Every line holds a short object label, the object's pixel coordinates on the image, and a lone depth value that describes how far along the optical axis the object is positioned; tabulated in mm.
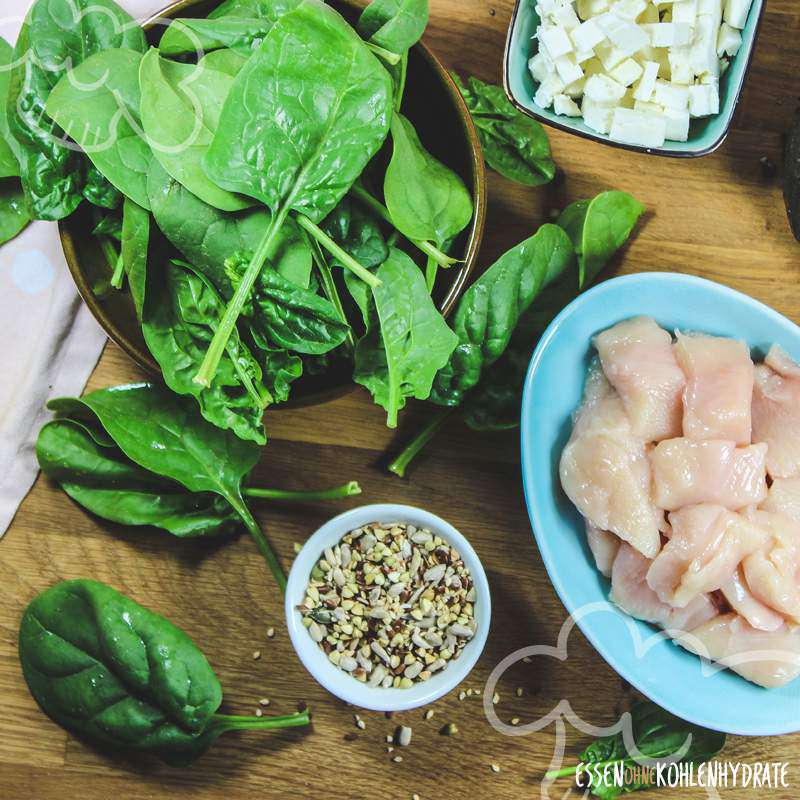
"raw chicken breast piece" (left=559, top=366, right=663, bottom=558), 472
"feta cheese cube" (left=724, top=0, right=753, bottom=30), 475
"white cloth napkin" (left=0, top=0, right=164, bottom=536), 511
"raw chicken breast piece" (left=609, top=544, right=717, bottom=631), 480
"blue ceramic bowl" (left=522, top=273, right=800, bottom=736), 485
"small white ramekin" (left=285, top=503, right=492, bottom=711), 492
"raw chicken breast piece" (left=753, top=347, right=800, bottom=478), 482
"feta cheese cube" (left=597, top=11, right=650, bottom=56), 472
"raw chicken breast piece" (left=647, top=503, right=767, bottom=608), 466
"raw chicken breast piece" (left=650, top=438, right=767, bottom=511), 470
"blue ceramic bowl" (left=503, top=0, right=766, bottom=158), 479
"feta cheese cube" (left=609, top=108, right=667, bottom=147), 480
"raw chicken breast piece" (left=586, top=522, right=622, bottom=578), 485
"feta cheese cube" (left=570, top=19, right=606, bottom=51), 474
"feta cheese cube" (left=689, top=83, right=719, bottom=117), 481
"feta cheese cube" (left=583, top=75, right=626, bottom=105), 479
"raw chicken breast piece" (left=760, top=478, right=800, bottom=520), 477
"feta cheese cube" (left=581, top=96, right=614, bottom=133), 484
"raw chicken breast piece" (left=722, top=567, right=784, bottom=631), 474
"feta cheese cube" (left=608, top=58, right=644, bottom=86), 479
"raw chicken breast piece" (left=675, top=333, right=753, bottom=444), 472
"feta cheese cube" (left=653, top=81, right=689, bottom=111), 483
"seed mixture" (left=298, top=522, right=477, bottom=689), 507
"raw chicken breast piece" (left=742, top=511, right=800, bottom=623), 467
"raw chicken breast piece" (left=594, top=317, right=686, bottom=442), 479
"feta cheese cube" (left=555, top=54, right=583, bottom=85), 480
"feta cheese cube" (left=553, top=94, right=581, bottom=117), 485
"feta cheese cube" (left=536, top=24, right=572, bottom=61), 476
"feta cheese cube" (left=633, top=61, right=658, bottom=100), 480
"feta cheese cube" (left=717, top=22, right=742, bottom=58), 482
